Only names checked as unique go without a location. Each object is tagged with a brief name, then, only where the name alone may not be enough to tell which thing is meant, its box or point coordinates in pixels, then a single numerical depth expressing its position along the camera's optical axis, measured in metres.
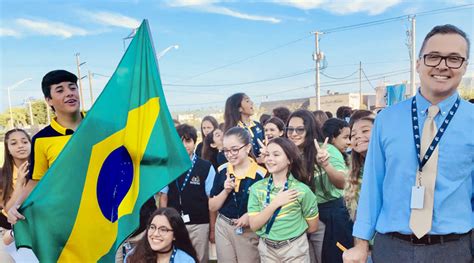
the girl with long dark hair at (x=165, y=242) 2.82
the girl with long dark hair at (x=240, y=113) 4.61
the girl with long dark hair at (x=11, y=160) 3.62
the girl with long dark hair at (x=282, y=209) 2.70
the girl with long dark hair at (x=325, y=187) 2.88
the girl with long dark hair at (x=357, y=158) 2.53
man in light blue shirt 1.59
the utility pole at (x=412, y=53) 19.34
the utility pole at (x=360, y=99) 43.73
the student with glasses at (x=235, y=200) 3.05
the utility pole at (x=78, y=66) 32.94
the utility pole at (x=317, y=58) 24.34
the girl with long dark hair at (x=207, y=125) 5.55
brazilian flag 1.95
